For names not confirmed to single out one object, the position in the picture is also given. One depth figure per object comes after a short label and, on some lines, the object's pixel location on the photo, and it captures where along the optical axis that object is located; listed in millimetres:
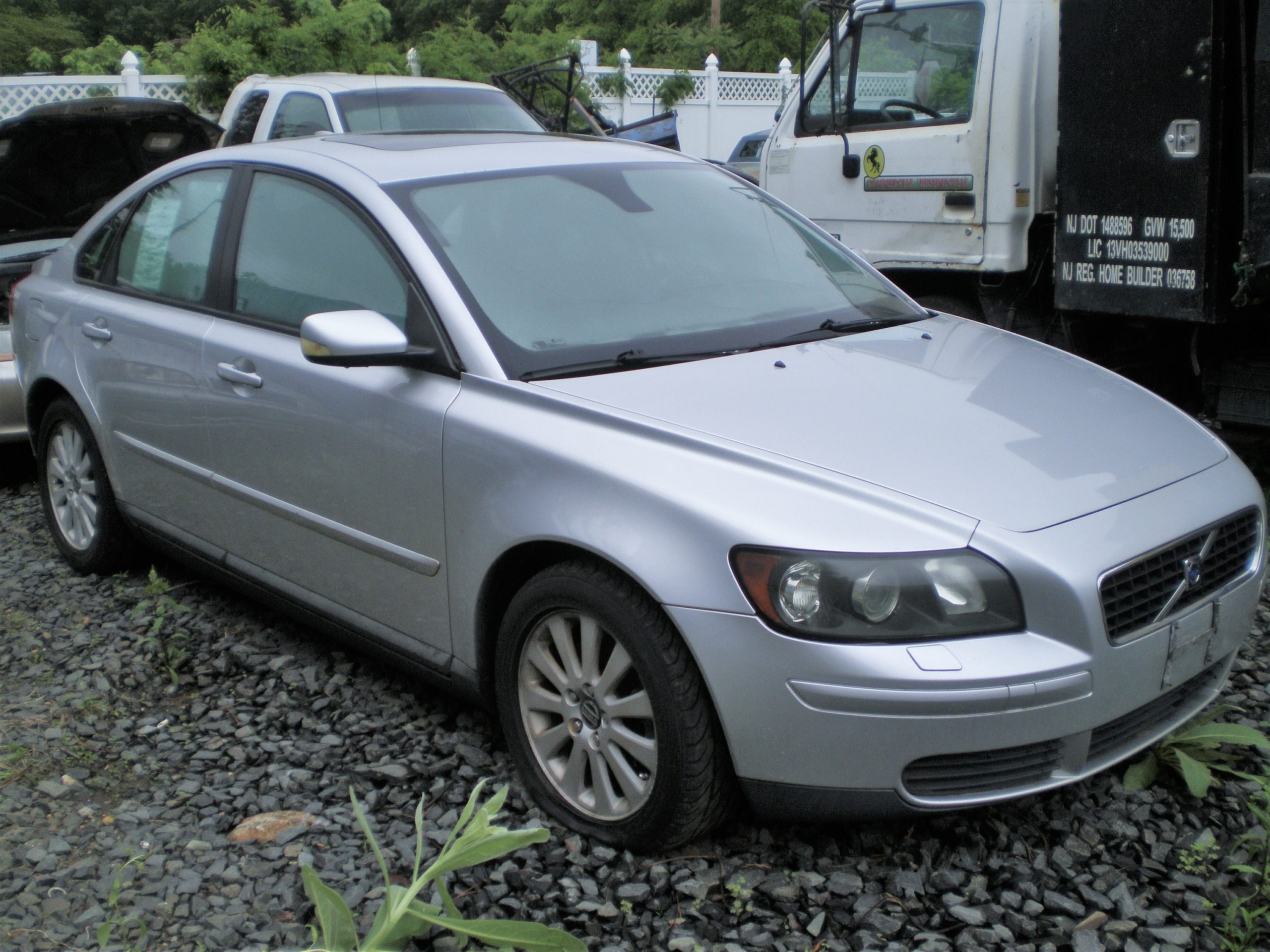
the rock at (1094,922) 2594
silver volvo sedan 2461
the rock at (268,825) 3027
